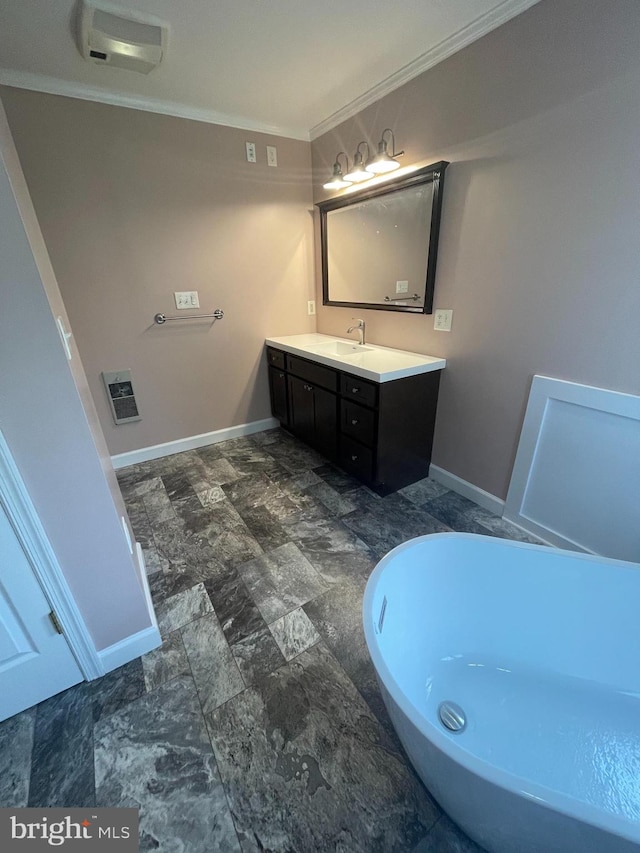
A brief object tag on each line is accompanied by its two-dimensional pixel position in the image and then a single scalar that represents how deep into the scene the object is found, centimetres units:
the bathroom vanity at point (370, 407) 203
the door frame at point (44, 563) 96
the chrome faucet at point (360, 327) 268
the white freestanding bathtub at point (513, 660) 96
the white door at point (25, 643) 105
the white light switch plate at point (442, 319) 207
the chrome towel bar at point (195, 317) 256
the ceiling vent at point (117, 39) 148
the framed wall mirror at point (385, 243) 203
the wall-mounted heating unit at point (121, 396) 254
